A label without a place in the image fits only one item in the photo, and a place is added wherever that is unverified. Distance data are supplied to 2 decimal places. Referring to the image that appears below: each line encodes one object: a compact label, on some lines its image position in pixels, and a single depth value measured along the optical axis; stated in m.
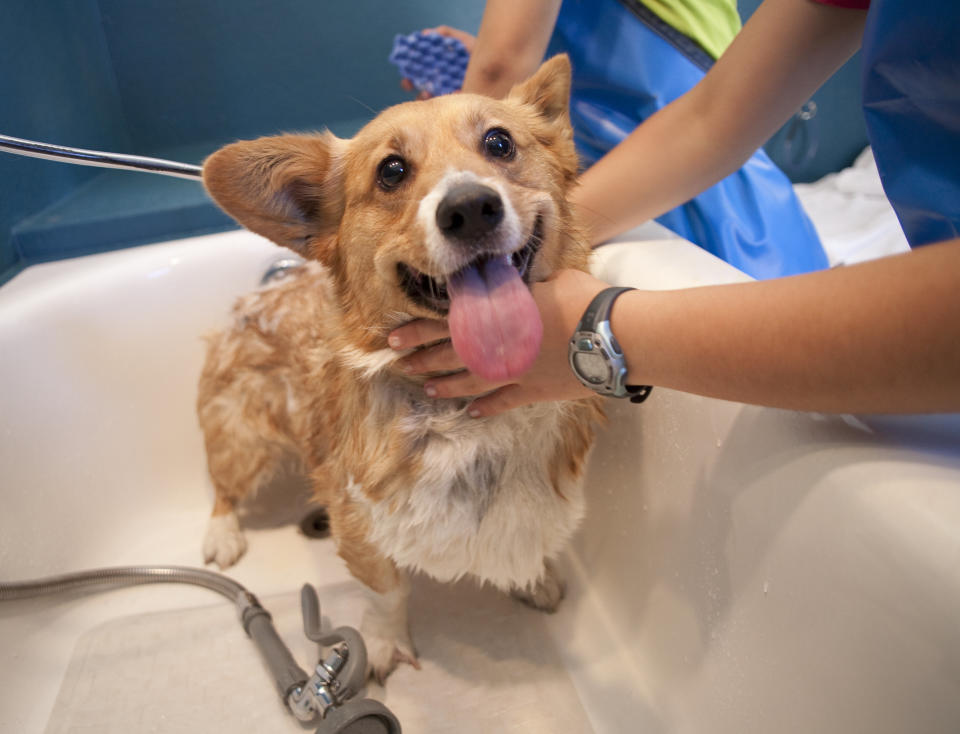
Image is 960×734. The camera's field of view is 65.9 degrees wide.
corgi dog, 0.41
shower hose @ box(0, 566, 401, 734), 0.50
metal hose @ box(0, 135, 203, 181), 0.58
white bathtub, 0.35
